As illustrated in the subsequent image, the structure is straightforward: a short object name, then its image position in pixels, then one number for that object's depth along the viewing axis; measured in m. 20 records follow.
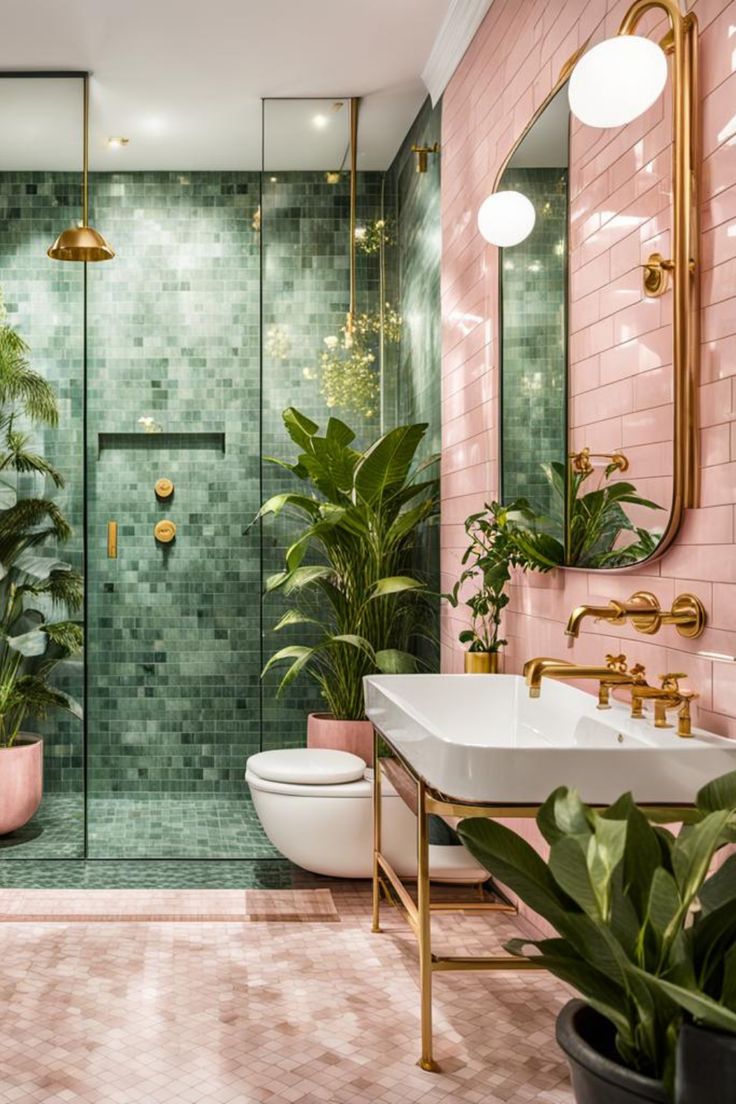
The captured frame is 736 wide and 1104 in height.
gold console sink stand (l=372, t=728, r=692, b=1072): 1.82
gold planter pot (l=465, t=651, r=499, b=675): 3.06
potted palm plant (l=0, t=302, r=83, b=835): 3.89
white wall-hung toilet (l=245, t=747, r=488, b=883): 3.21
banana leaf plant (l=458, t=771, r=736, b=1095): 1.17
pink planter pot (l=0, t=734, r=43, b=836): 3.82
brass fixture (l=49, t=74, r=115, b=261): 3.80
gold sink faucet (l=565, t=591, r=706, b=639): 1.86
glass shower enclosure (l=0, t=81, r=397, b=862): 4.47
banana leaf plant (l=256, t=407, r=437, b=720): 3.67
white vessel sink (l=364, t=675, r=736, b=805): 1.68
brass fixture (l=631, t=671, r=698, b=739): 1.75
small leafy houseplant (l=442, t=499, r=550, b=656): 2.79
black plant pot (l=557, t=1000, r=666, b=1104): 1.15
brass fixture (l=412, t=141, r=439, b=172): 3.84
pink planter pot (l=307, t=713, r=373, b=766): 3.85
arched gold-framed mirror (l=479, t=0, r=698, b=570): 1.90
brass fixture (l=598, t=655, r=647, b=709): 1.90
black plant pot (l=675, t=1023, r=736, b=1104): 1.07
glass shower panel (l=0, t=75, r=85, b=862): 3.95
